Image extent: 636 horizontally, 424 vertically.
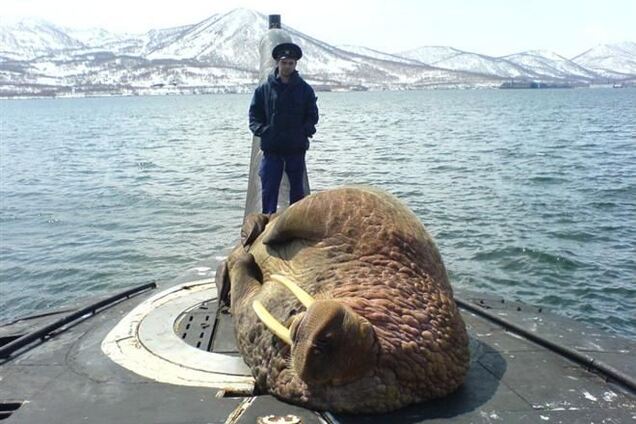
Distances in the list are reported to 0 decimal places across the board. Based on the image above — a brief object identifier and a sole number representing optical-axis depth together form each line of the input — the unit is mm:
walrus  4461
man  8008
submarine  4820
